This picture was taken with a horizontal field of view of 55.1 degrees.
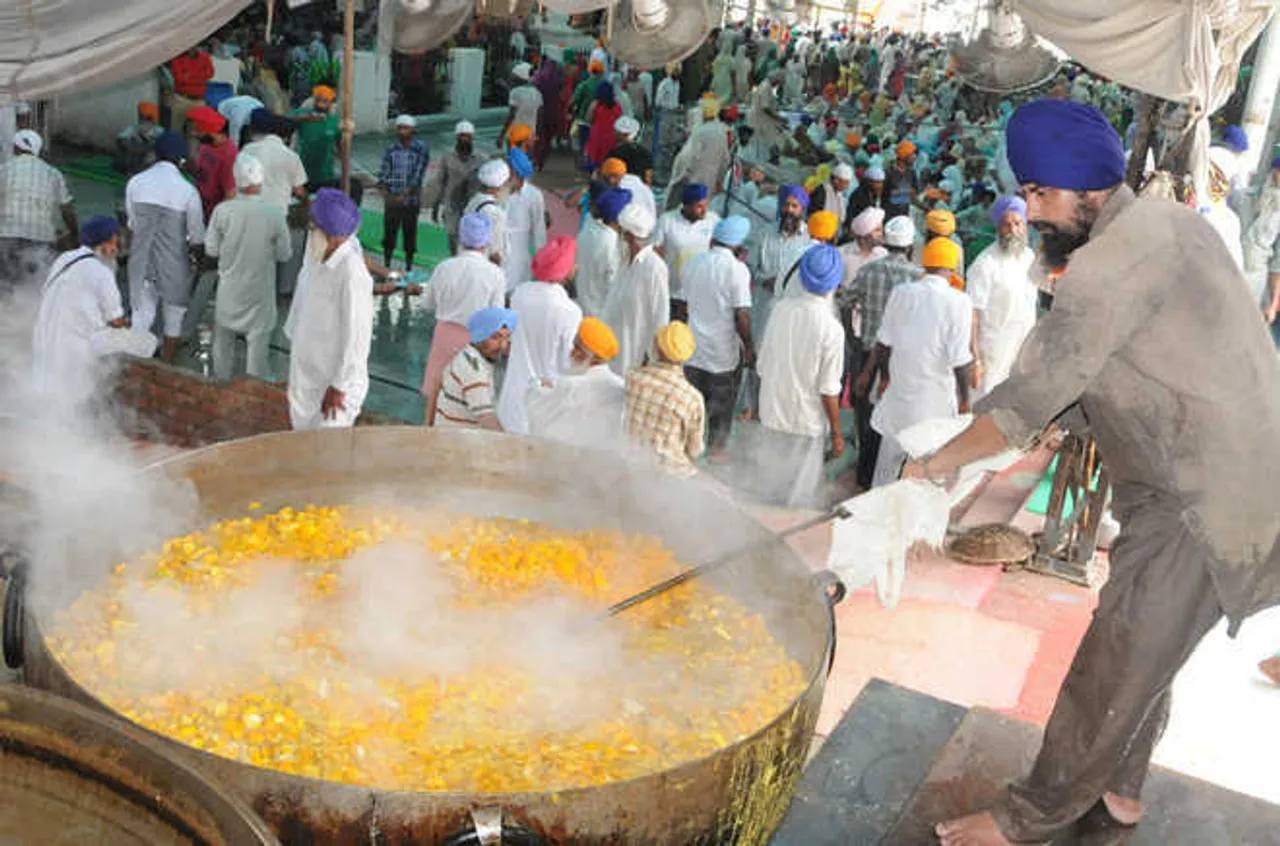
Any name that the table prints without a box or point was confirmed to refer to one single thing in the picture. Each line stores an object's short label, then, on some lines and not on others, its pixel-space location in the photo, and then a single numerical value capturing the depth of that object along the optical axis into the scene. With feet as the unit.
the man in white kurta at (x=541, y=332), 22.85
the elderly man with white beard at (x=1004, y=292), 27.71
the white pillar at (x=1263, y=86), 46.01
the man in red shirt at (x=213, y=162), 34.96
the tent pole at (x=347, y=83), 23.19
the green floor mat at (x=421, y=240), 43.24
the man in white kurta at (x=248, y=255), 28.17
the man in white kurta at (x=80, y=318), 24.58
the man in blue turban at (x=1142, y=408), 10.49
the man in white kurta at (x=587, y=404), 19.83
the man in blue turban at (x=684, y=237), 31.63
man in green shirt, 43.83
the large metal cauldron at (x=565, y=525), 8.68
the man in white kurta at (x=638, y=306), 27.84
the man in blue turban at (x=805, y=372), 24.23
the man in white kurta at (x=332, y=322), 22.11
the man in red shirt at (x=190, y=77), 47.78
